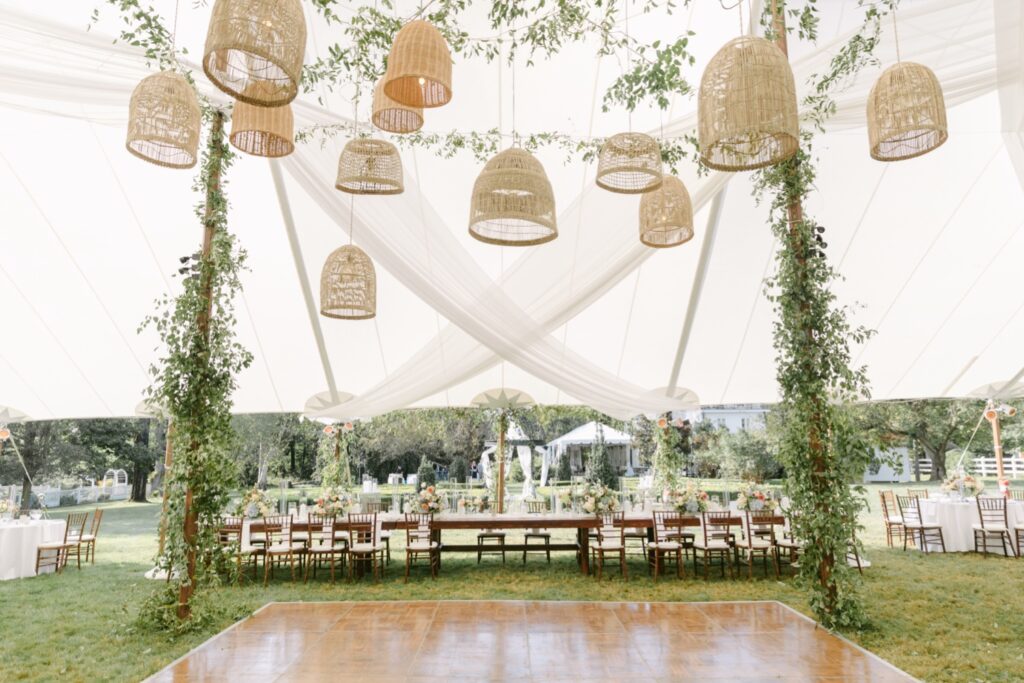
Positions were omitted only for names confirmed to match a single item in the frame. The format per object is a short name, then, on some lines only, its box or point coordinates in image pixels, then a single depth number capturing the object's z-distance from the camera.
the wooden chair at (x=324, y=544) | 7.31
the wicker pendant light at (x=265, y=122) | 3.64
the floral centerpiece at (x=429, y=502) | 8.39
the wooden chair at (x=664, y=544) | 7.29
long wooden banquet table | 7.62
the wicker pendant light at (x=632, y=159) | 4.25
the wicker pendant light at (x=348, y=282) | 5.20
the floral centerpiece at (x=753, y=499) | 8.47
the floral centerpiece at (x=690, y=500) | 8.29
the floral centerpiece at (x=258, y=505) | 8.21
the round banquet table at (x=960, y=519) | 8.84
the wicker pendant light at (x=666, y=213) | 4.80
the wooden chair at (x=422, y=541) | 7.43
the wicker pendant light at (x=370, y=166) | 4.48
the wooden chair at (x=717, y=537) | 7.32
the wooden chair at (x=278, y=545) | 7.23
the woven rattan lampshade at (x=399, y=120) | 4.02
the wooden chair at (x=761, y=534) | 7.32
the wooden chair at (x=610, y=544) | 7.37
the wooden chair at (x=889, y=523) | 9.30
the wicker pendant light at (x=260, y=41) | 2.25
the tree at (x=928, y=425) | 22.31
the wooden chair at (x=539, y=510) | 8.20
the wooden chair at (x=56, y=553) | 8.00
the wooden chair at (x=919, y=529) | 8.74
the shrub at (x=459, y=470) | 21.92
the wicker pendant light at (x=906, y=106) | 3.52
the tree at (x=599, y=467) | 18.59
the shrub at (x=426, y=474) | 18.00
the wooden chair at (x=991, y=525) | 8.42
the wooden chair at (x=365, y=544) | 7.35
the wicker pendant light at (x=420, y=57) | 3.06
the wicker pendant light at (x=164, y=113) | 3.46
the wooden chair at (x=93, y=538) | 8.83
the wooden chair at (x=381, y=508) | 8.26
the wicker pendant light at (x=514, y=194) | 3.72
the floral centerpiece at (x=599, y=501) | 7.96
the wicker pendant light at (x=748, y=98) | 2.80
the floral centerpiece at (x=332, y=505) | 8.21
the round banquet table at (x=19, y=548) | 7.74
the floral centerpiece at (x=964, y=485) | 9.17
